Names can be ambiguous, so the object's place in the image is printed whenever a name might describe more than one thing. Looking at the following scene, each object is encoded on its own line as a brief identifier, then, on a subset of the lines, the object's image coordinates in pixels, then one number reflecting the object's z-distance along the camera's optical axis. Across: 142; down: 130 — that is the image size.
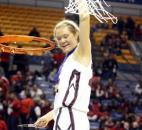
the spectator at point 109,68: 18.53
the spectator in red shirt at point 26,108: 13.21
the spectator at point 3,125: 11.69
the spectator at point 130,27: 22.22
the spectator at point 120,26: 22.17
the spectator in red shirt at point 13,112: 12.96
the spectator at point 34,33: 19.01
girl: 3.99
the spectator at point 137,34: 22.34
